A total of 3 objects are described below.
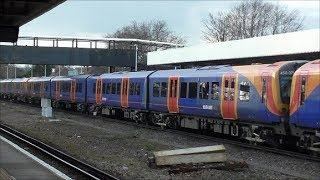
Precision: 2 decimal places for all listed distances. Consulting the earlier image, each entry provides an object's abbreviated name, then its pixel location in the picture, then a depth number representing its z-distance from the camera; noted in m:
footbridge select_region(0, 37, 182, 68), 56.75
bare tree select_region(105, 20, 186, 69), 104.81
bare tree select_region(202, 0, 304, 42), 83.31
